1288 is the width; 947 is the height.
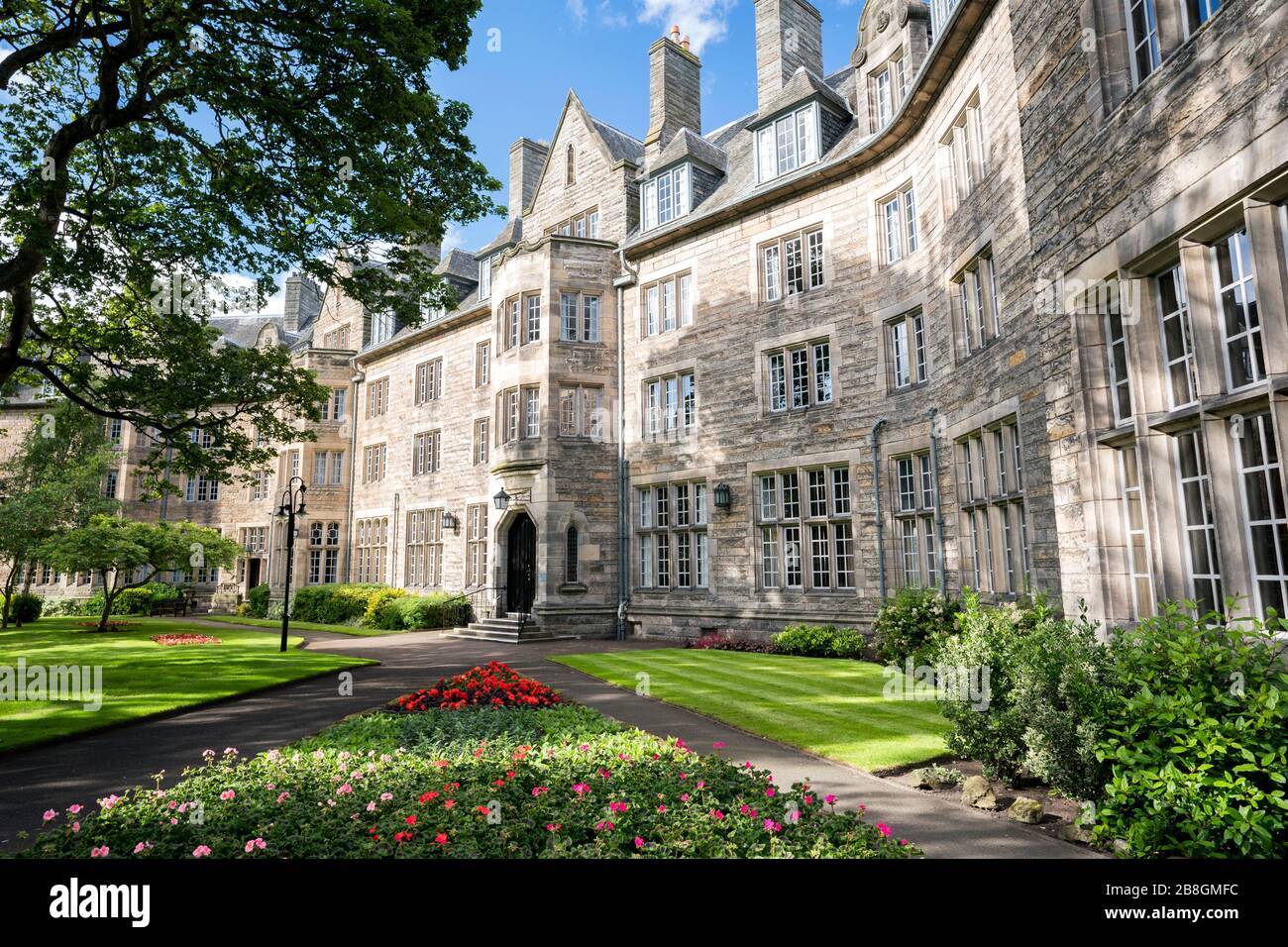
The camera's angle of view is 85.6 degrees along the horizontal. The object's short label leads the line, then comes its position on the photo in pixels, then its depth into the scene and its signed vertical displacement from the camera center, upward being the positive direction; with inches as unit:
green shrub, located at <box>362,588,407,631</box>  981.2 -55.4
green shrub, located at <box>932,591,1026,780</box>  237.6 -47.8
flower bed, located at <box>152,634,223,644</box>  743.7 -68.6
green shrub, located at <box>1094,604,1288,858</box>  147.2 -41.6
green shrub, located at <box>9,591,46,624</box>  1022.4 -42.9
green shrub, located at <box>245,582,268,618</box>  1204.5 -48.9
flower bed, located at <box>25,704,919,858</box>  155.7 -61.7
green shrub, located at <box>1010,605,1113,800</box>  194.9 -42.1
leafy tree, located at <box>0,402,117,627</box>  971.3 +141.9
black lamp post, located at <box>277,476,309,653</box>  1217.4 +138.2
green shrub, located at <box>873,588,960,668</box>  456.8 -39.0
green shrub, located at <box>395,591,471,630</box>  950.4 -55.5
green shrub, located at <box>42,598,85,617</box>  1301.7 -54.7
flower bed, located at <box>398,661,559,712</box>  369.7 -66.7
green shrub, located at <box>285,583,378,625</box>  1064.2 -46.5
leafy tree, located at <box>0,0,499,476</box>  413.7 +269.9
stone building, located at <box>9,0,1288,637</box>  205.0 +138.7
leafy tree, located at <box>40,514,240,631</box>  850.1 +36.9
